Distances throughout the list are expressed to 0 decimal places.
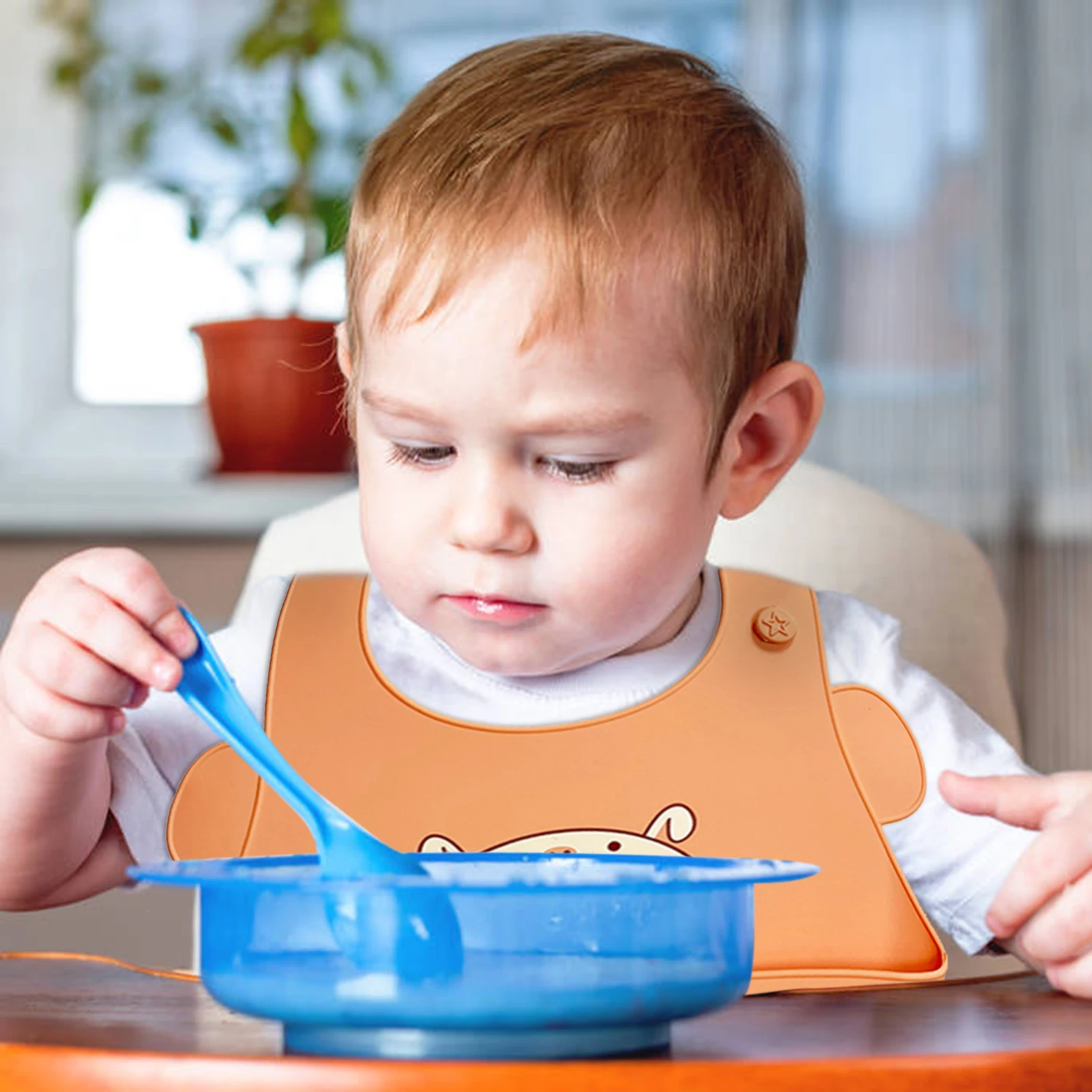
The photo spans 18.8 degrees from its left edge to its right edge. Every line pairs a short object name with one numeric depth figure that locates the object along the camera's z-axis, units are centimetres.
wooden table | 84
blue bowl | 85
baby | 102
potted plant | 184
